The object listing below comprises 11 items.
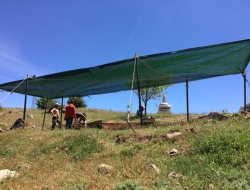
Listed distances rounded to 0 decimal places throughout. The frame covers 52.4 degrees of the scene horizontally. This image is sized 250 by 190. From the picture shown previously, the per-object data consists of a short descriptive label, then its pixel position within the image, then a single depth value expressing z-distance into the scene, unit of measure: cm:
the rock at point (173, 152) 424
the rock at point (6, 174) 406
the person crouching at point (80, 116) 970
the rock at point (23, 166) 462
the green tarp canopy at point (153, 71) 714
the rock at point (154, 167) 355
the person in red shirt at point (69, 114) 910
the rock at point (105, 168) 383
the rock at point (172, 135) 510
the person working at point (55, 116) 917
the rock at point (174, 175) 330
